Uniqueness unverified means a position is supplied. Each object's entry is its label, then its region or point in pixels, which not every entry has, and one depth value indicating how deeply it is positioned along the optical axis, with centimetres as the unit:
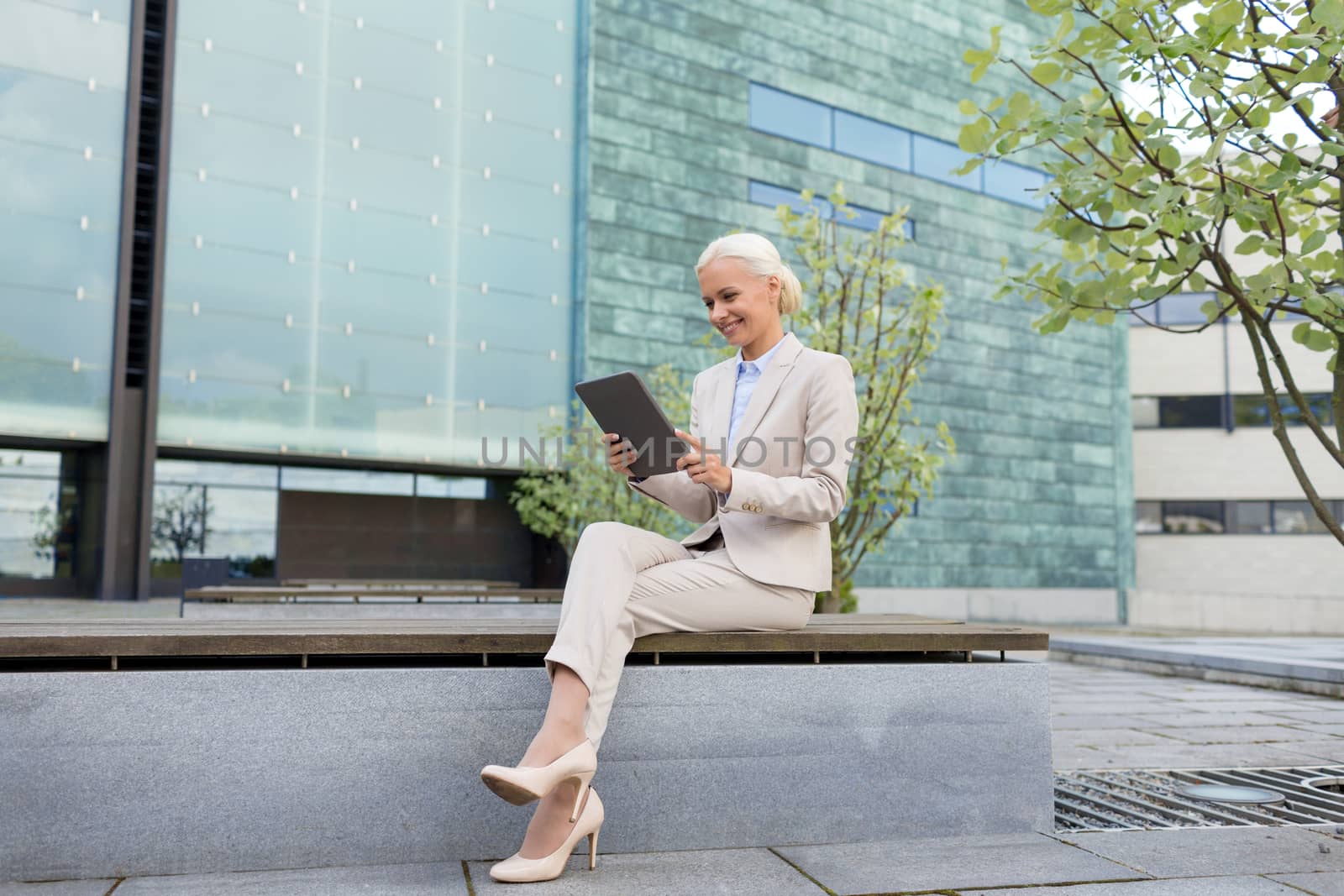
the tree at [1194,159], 393
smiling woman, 318
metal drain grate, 416
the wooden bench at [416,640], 320
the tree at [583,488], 1468
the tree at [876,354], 888
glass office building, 1730
